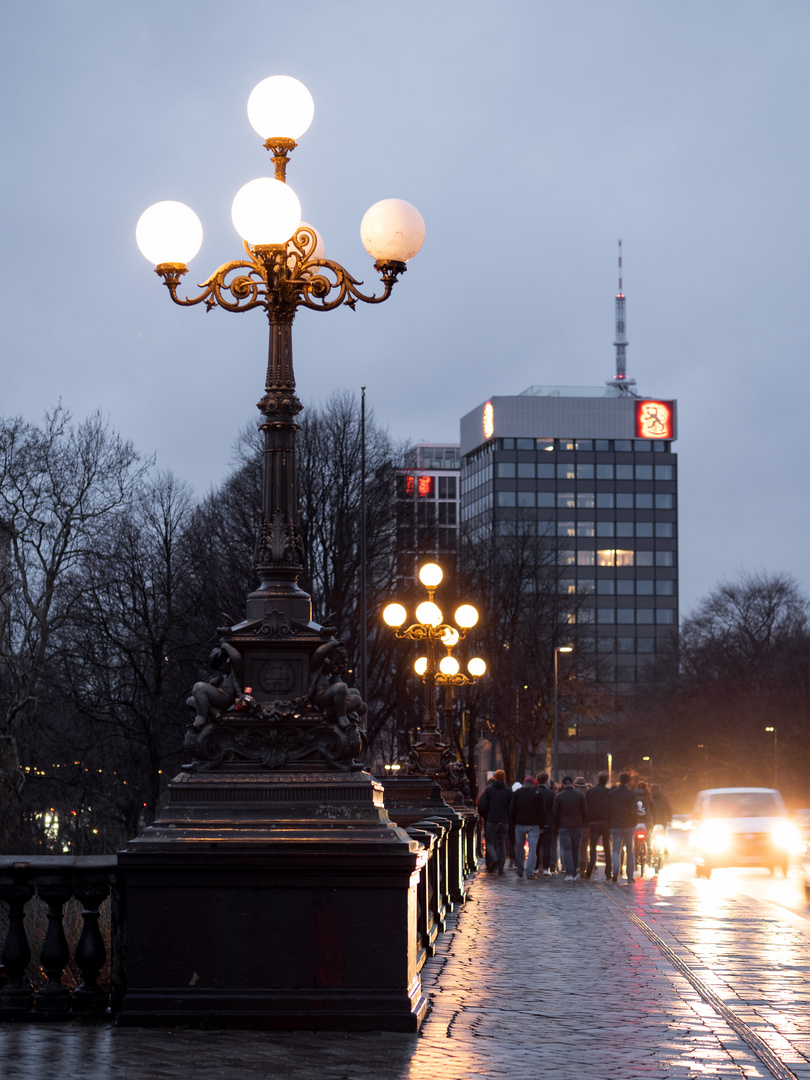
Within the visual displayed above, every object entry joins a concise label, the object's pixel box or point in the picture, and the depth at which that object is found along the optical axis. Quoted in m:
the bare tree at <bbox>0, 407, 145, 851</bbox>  43.00
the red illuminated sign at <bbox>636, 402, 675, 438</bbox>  155.25
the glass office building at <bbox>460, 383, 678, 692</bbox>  152.38
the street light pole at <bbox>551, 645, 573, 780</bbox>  61.61
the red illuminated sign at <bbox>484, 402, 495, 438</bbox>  152.75
